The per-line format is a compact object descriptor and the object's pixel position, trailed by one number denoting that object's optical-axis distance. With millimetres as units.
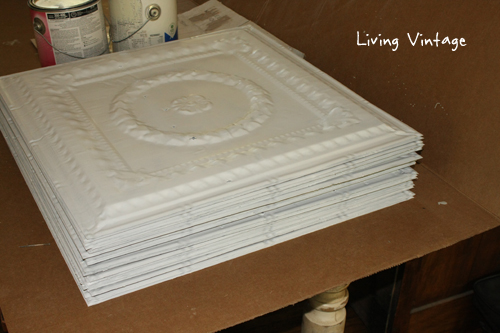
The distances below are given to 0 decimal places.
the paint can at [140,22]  1066
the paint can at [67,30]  968
